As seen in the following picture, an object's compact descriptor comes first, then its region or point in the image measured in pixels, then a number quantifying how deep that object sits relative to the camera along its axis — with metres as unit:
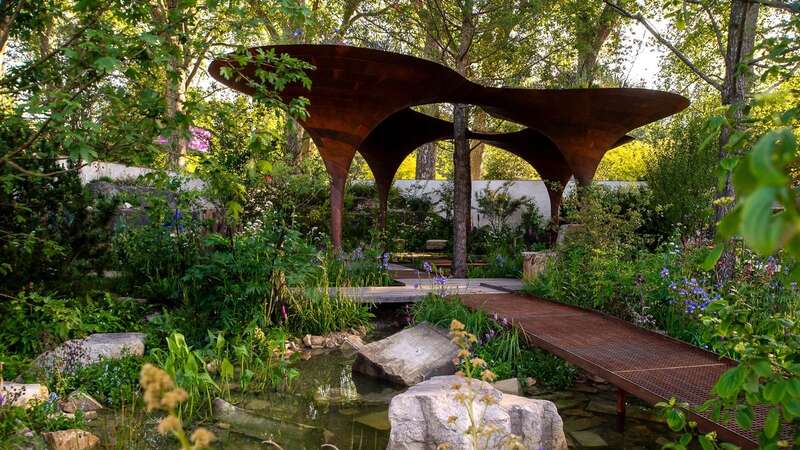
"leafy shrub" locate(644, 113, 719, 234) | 10.73
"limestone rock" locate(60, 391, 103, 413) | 3.95
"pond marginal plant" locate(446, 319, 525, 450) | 1.56
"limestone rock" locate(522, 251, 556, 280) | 7.82
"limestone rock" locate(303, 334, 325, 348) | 6.00
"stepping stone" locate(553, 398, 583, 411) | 4.44
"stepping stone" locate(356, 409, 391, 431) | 3.98
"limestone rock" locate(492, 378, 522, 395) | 4.50
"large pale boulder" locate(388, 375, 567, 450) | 3.24
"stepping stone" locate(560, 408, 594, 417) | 4.26
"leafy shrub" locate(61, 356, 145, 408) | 4.14
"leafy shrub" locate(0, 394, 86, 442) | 3.01
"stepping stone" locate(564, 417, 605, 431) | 3.99
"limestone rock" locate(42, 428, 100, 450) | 3.19
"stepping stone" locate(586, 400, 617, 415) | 4.36
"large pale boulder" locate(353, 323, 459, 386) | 4.96
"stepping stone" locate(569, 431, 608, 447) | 3.70
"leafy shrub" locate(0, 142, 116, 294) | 4.47
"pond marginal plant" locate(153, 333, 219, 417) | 4.01
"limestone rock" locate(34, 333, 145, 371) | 4.33
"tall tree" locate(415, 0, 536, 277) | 9.69
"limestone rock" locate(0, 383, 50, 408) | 3.34
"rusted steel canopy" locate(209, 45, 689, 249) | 7.19
